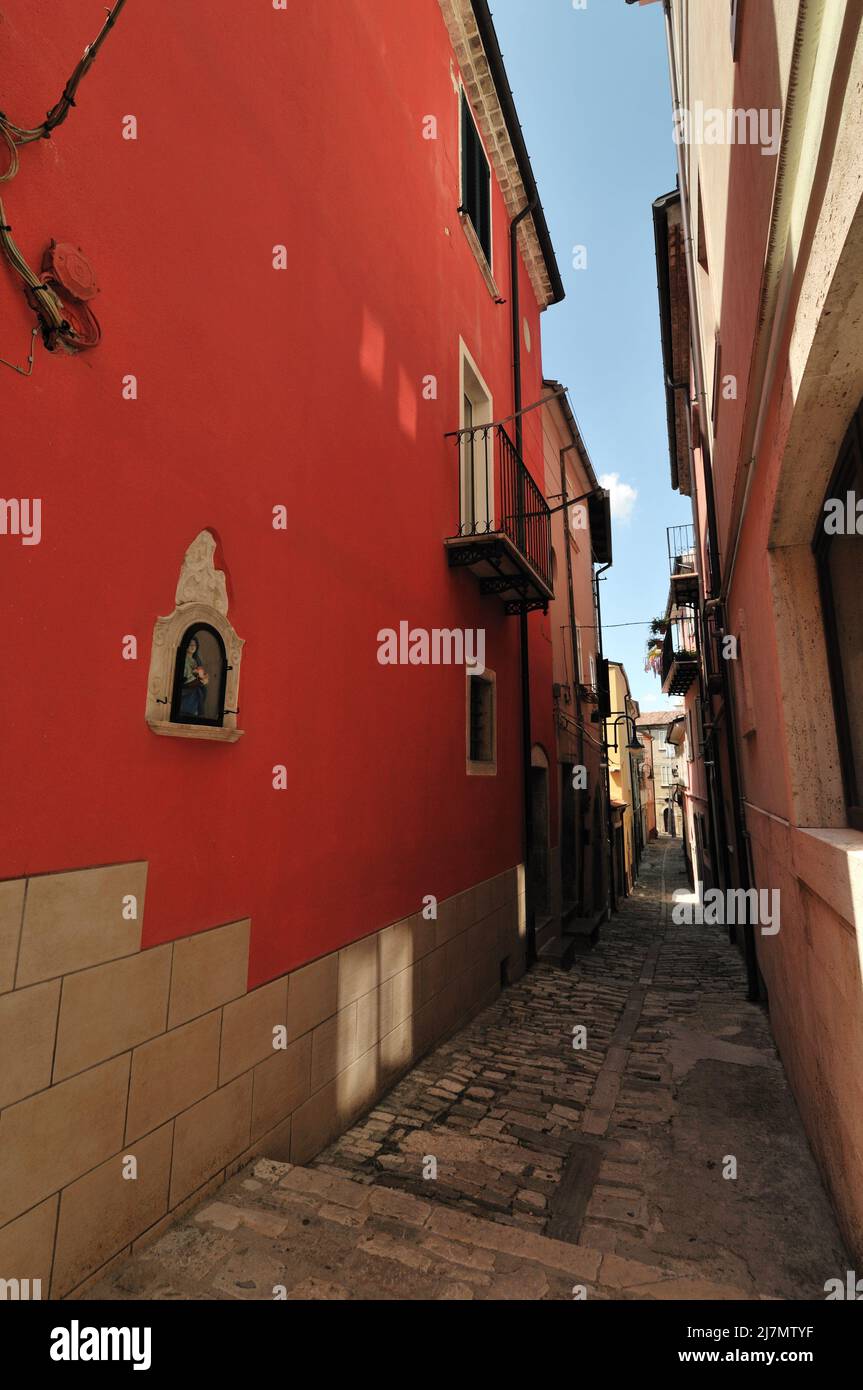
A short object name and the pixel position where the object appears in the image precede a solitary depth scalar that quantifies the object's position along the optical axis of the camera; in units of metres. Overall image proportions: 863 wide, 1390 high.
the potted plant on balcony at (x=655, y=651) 22.58
